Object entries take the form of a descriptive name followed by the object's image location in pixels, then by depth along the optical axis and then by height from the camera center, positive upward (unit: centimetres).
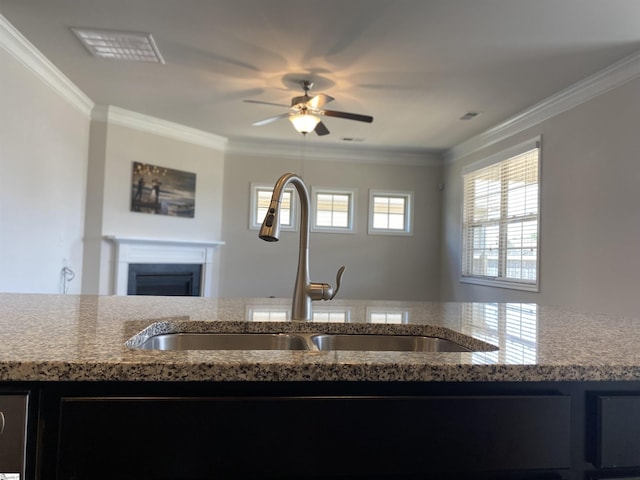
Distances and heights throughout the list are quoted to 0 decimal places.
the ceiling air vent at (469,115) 458 +154
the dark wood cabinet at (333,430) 68 -28
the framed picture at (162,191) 512 +70
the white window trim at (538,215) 429 +58
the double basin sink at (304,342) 116 -24
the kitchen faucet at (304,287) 122 -9
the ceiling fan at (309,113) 361 +117
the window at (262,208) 614 +63
